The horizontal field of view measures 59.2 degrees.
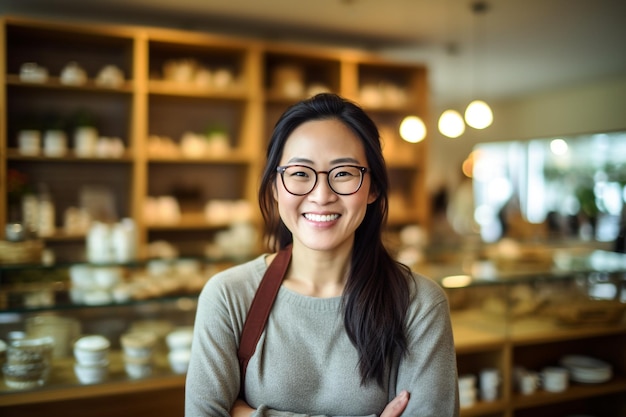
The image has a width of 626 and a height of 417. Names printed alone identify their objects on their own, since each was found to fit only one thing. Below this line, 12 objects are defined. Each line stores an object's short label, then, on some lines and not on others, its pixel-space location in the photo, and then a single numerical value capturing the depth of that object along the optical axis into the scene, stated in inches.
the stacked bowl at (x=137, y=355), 78.8
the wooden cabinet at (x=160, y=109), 174.9
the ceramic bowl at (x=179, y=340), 83.0
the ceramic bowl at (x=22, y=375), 72.2
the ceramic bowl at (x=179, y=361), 81.0
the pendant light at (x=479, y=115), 169.9
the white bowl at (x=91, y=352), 76.0
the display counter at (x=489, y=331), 76.9
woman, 53.1
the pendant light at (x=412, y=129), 175.0
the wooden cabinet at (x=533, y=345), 100.0
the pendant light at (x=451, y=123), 177.5
